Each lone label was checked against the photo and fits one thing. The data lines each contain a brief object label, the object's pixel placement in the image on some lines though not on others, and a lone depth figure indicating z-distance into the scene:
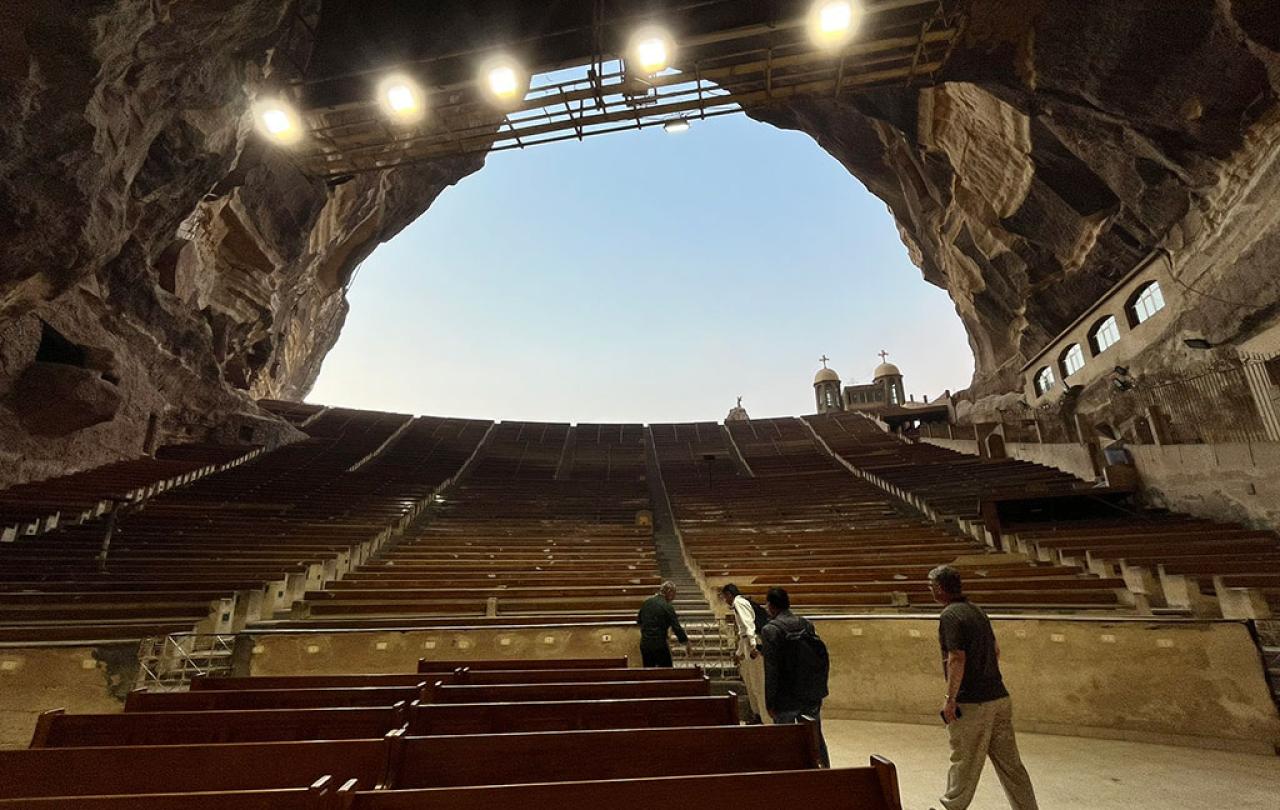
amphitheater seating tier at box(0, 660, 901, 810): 1.60
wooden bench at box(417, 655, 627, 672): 3.74
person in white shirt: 3.73
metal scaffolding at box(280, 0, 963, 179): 10.69
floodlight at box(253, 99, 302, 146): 11.60
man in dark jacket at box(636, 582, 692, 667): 4.23
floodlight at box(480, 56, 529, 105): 11.40
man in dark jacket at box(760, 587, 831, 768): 3.00
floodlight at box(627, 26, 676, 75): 10.38
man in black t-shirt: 2.65
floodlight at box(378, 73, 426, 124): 11.48
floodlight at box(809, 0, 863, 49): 9.58
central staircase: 4.76
